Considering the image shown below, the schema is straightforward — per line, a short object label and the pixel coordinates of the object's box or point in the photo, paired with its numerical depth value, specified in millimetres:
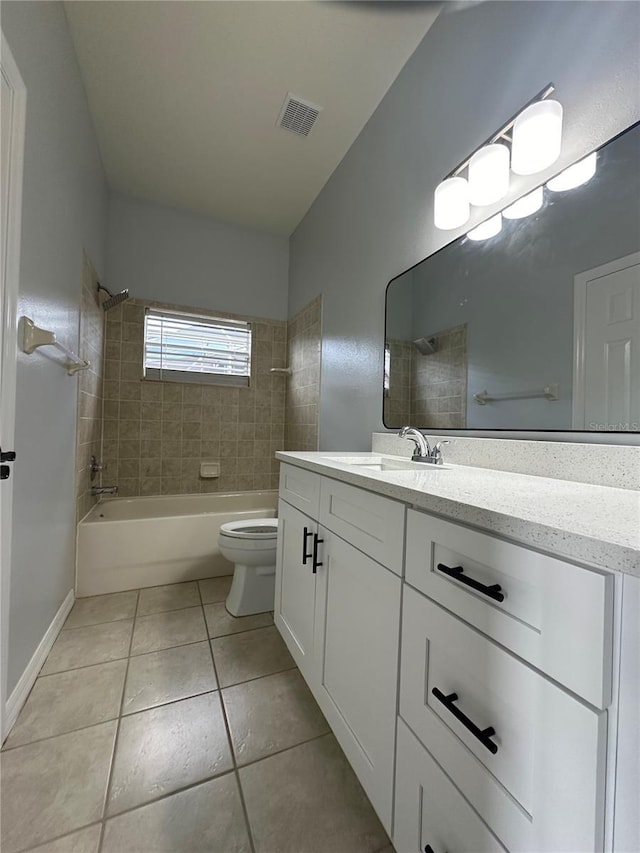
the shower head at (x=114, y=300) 2121
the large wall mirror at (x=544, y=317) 852
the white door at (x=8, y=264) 1009
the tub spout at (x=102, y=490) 2307
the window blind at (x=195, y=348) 2742
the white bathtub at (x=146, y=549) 1970
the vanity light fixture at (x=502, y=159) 970
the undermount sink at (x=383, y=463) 1292
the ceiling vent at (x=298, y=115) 1852
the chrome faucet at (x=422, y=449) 1308
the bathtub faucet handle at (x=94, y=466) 2287
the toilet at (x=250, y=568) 1741
